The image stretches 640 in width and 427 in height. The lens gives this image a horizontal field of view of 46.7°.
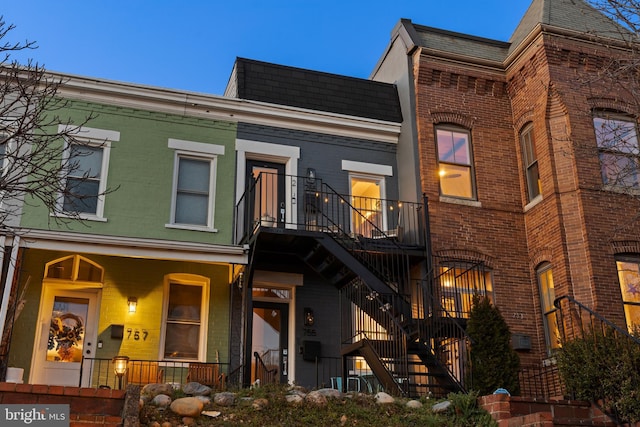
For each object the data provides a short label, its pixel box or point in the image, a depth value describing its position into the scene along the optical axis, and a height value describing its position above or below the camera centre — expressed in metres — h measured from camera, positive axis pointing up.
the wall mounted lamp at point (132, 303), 13.48 +2.27
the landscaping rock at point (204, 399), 8.94 +0.39
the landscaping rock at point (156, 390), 9.09 +0.52
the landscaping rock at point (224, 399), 9.08 +0.40
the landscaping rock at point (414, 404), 9.45 +0.33
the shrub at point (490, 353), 11.06 +1.12
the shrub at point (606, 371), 8.87 +0.69
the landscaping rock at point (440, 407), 9.24 +0.28
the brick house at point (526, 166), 14.09 +5.20
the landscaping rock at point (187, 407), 8.58 +0.29
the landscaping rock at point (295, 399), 9.23 +0.39
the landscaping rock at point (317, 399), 9.27 +0.39
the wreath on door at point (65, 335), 13.44 +1.74
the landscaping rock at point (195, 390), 9.38 +0.53
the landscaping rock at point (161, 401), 8.71 +0.36
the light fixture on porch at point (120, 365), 12.80 +1.14
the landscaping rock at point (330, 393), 9.51 +0.48
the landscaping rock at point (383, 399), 9.54 +0.40
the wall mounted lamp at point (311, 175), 15.02 +5.03
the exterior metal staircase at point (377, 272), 11.41 +2.84
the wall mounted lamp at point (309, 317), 14.11 +2.10
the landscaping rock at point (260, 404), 8.99 +0.33
